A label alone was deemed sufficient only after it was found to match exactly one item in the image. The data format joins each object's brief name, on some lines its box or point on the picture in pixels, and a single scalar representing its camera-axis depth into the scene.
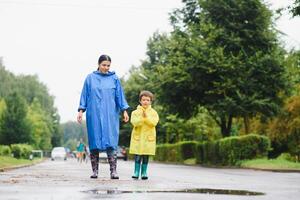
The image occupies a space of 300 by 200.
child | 10.37
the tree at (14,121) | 81.94
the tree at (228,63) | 31.17
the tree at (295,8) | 22.02
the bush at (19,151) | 49.09
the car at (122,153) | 61.91
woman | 9.84
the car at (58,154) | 68.00
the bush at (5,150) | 43.10
